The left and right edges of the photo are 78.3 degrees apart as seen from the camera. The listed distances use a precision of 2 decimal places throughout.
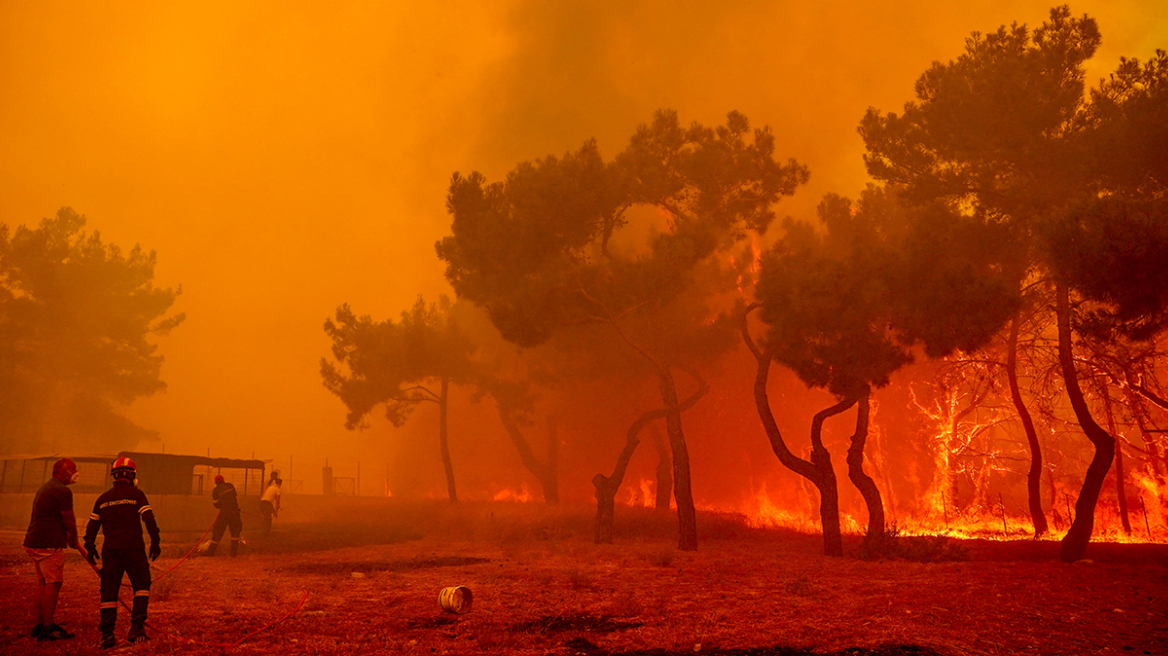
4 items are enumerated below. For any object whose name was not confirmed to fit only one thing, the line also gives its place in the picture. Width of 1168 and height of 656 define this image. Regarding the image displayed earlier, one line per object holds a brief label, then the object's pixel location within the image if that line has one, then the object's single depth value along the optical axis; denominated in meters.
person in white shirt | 24.78
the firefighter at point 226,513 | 19.67
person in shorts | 8.72
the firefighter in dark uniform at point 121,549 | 8.48
